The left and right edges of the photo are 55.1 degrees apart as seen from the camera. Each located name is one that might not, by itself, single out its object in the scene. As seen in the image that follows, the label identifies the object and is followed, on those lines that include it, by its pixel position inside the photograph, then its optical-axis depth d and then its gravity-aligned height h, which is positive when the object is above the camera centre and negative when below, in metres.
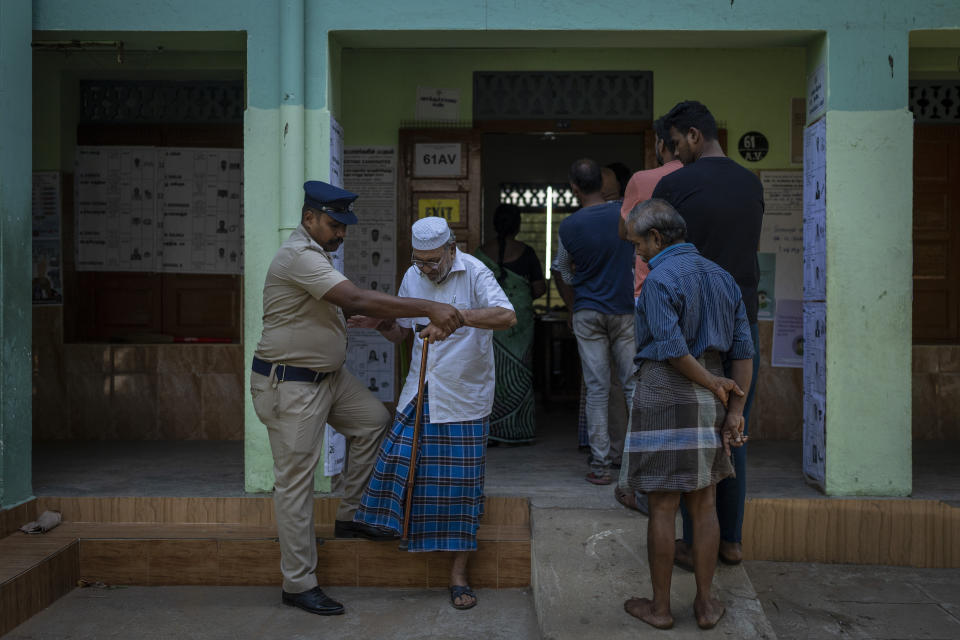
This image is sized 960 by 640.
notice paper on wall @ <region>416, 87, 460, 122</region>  6.91 +1.62
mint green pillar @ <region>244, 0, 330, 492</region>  5.10 +0.93
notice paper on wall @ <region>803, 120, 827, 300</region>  5.15 +0.62
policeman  4.35 -0.22
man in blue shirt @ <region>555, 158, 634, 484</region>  5.63 +0.15
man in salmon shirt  4.47 +0.65
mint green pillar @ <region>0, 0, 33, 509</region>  4.93 +0.37
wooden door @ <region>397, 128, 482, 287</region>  6.93 +1.04
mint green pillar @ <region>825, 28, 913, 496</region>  5.09 +0.31
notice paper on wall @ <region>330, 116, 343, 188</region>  5.27 +0.97
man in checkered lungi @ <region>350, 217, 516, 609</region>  4.48 -0.54
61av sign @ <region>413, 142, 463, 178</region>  6.94 +1.22
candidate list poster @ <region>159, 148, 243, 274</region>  7.33 +0.87
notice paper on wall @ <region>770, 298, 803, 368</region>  7.00 -0.07
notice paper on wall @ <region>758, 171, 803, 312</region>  6.96 +0.64
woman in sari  6.66 -0.19
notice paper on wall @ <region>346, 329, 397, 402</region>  6.97 -0.32
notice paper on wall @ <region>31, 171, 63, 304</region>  7.11 +0.63
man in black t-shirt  4.14 +0.49
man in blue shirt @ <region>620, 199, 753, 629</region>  3.62 -0.28
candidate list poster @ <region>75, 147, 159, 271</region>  7.29 +0.89
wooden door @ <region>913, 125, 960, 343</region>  7.36 +0.60
